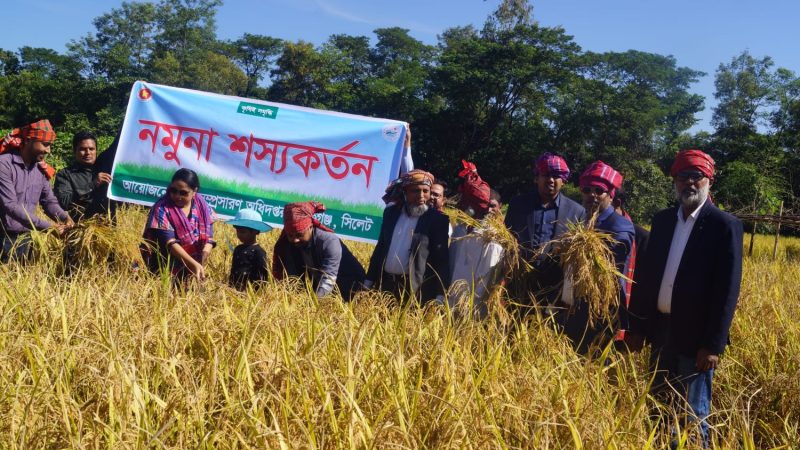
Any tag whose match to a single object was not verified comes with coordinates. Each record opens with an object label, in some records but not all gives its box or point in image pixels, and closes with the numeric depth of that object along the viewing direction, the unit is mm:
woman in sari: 3910
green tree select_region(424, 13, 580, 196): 29453
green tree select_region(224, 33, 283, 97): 53347
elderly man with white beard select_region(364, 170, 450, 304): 3791
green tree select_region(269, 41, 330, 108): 35781
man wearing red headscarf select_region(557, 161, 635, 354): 3174
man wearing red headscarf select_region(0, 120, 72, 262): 4027
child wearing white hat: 3949
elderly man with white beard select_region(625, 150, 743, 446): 2781
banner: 5691
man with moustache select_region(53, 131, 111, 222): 4703
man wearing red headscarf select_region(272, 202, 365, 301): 3814
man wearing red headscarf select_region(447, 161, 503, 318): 3320
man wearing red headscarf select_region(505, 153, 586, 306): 3299
